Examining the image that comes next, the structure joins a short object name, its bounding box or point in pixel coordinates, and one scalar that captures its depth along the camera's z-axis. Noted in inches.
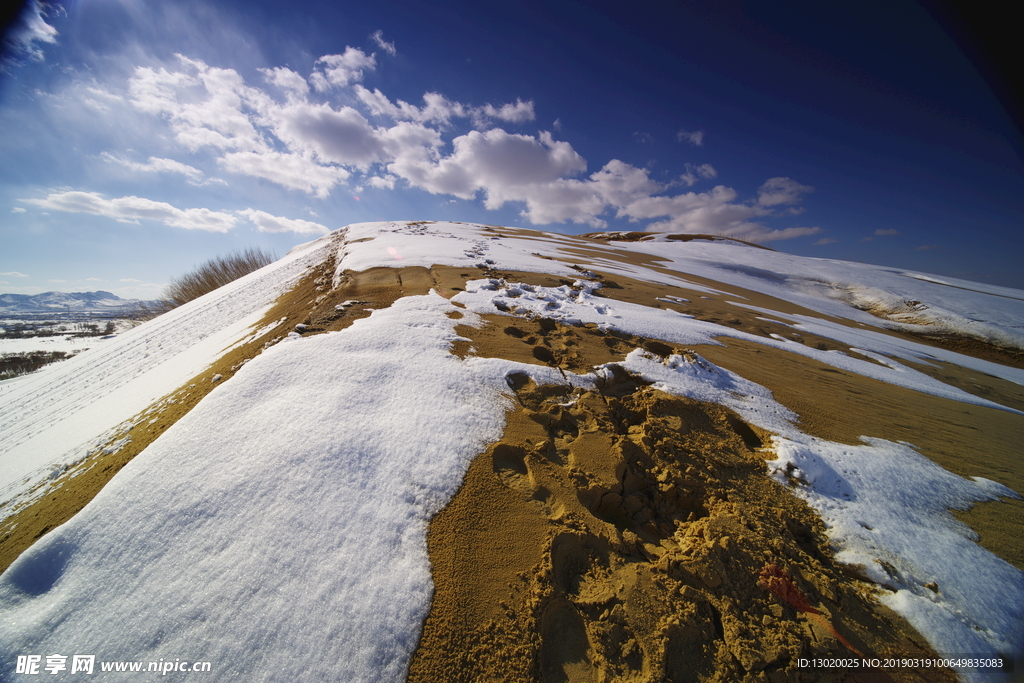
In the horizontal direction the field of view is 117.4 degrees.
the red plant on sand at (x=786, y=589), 52.6
